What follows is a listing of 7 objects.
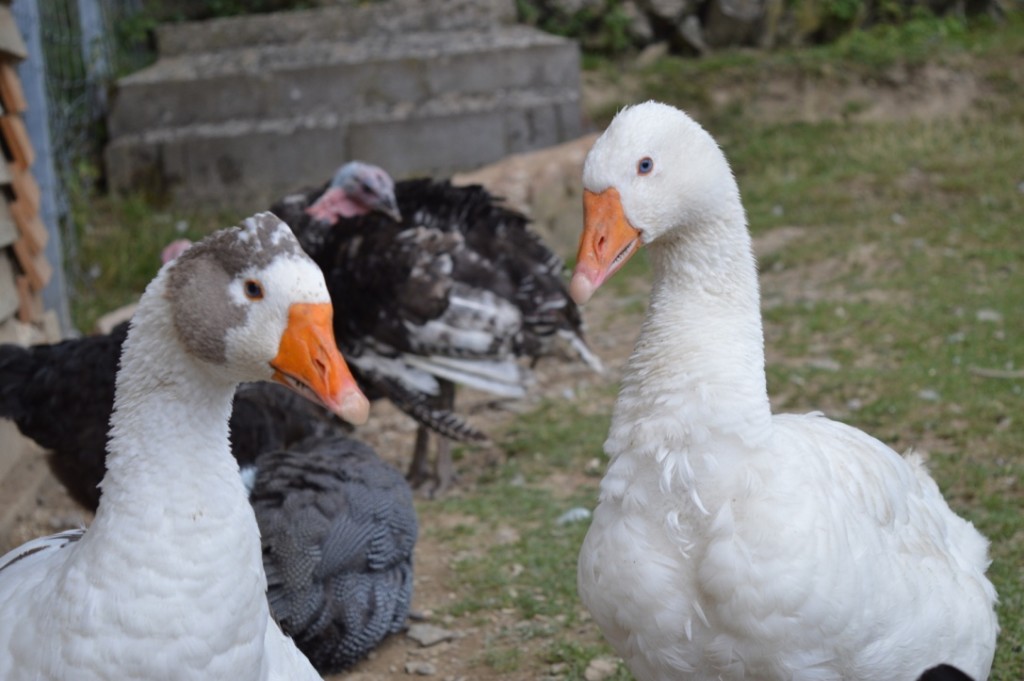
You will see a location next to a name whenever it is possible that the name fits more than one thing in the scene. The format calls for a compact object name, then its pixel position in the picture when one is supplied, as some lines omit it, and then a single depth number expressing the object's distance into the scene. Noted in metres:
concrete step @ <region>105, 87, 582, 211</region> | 9.54
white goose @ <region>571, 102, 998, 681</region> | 2.54
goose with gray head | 2.28
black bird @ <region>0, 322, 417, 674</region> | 3.81
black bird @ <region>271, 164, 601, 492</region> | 5.36
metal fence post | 6.08
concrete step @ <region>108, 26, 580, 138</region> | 9.61
